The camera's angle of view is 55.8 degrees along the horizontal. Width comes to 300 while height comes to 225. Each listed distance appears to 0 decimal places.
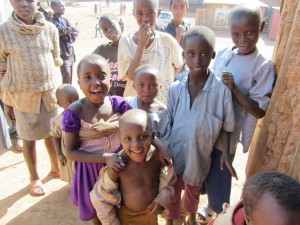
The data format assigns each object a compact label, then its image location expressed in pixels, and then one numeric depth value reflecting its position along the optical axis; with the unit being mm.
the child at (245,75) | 1801
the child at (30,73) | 2607
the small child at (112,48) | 3102
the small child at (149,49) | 2445
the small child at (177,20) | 3412
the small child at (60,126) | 2346
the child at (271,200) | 1035
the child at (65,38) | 5367
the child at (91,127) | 1797
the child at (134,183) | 1666
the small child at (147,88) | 2086
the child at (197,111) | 1829
